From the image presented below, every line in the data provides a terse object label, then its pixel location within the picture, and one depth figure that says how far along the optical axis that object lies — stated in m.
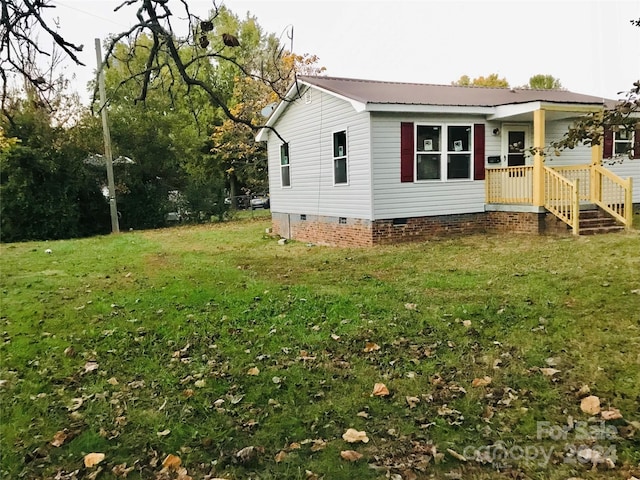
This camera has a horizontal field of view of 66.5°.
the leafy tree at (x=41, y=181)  17.19
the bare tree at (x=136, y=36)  3.57
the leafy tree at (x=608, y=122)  3.08
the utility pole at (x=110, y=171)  17.67
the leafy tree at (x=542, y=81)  41.17
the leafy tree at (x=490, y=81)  39.53
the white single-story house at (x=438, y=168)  11.07
